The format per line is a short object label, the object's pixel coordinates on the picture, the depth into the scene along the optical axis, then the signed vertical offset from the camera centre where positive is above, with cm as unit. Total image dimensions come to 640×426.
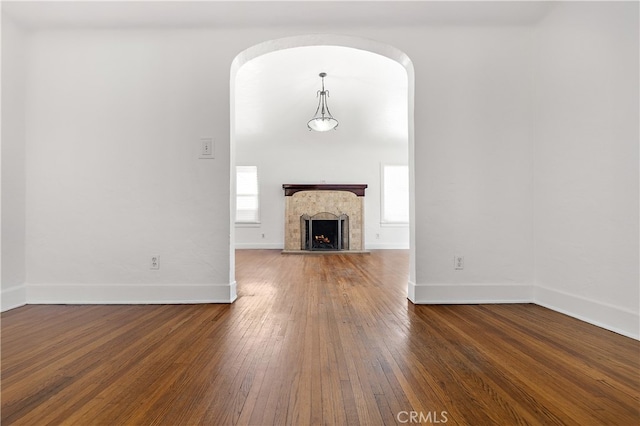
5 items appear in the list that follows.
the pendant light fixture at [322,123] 461 +128
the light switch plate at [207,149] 259 +51
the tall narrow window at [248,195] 742 +40
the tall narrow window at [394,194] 754 +44
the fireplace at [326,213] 730 +0
